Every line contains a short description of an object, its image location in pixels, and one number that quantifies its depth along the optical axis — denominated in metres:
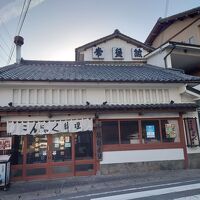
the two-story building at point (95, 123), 10.78
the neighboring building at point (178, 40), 16.14
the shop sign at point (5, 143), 10.07
